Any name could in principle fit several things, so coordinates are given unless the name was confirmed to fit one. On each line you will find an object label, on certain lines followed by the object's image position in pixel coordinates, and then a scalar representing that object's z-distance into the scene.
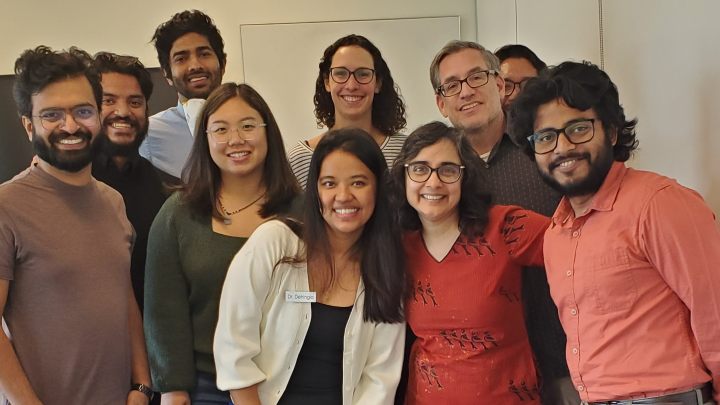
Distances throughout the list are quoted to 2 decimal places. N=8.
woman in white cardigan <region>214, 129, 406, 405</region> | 1.82
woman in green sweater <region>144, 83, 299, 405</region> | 1.92
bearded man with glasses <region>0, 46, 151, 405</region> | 1.77
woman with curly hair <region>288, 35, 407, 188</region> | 2.62
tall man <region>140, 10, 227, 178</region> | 3.01
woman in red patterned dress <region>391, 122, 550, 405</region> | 1.76
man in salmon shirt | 1.38
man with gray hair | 2.11
